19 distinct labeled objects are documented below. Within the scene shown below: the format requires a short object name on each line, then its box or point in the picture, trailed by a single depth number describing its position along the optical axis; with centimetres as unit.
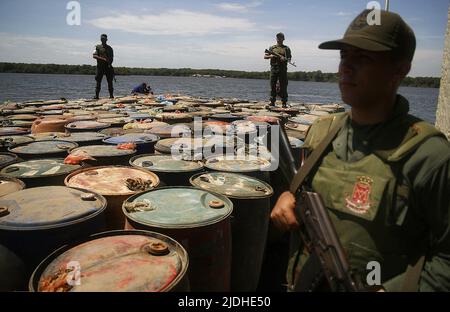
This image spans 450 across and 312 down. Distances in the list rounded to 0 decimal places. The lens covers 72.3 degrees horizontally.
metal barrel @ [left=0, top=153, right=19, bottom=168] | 420
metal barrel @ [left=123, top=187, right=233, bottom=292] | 283
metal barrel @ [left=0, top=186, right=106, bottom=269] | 257
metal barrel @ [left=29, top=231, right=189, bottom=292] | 206
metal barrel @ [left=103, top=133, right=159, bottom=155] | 545
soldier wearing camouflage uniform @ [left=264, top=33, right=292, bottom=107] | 1215
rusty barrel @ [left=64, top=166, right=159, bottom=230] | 343
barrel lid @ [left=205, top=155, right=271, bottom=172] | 452
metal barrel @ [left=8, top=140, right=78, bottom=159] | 466
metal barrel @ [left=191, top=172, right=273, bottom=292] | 371
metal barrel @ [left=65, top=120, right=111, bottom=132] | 673
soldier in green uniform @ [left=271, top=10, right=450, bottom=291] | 168
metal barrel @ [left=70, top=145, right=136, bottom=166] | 458
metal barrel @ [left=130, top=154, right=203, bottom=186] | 416
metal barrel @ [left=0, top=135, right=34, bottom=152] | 529
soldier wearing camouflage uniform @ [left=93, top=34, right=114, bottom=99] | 1453
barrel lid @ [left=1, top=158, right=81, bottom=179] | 382
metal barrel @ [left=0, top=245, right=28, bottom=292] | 247
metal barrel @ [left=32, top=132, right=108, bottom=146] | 561
